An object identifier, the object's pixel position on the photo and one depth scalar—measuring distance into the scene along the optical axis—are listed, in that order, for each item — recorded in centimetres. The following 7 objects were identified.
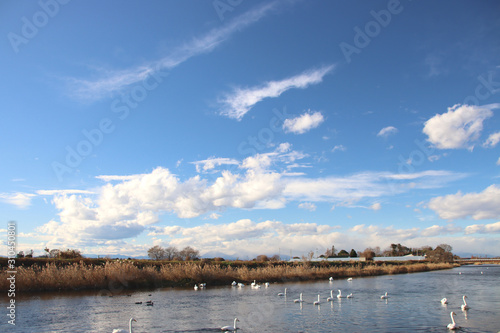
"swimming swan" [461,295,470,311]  2570
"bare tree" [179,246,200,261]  9094
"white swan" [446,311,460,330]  1952
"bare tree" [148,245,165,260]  9644
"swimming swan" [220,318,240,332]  1919
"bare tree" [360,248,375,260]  12171
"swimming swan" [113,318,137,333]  1758
